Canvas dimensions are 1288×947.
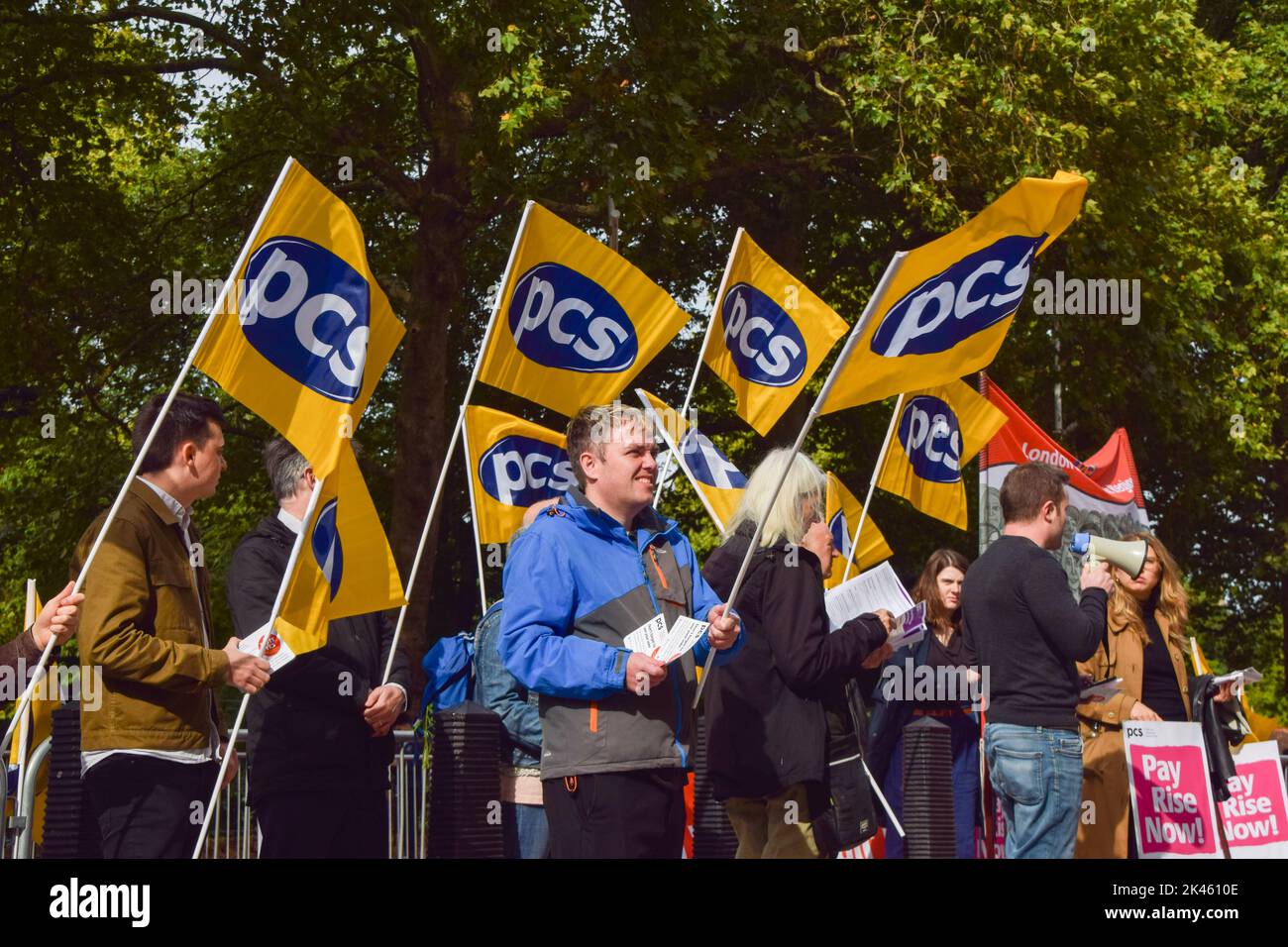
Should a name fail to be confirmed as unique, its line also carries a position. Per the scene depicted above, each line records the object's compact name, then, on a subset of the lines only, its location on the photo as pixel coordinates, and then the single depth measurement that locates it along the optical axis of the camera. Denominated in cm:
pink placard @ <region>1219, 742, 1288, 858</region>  897
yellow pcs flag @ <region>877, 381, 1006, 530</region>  1126
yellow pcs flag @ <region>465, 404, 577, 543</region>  891
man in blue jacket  444
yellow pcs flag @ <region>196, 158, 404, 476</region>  559
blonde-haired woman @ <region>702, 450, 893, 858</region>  547
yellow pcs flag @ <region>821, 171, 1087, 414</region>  596
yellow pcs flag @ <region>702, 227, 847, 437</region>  937
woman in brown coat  723
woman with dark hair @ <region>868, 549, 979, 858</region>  873
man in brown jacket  483
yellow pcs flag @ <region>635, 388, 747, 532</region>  922
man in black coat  543
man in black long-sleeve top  604
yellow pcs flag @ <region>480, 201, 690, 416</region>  802
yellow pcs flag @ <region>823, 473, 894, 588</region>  1036
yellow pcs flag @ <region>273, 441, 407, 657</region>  538
